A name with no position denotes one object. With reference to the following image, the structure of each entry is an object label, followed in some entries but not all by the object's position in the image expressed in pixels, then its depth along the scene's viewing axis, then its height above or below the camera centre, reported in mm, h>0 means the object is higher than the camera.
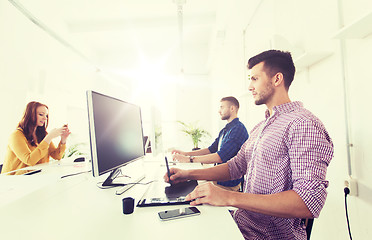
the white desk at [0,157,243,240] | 662 -387
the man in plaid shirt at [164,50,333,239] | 761 -256
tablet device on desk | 891 -409
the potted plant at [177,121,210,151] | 4750 -458
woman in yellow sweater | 1940 -155
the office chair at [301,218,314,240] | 862 -518
